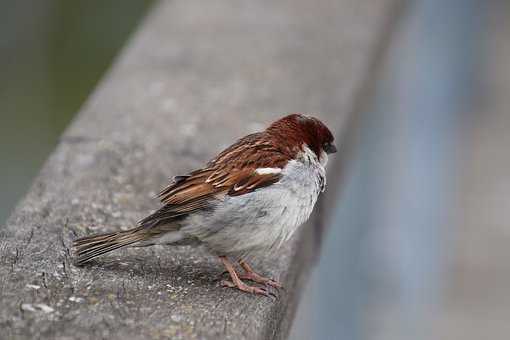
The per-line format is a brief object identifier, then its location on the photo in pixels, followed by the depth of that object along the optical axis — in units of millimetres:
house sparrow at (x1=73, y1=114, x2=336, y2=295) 5625
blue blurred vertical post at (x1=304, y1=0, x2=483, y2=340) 9391
